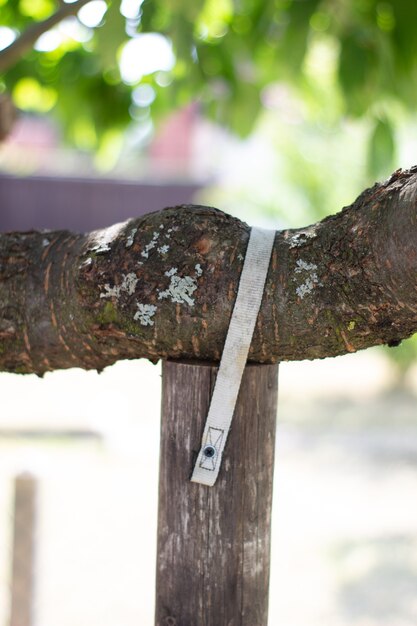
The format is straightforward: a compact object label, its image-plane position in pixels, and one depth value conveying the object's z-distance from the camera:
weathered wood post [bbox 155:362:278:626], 1.59
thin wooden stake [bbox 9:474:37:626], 3.30
